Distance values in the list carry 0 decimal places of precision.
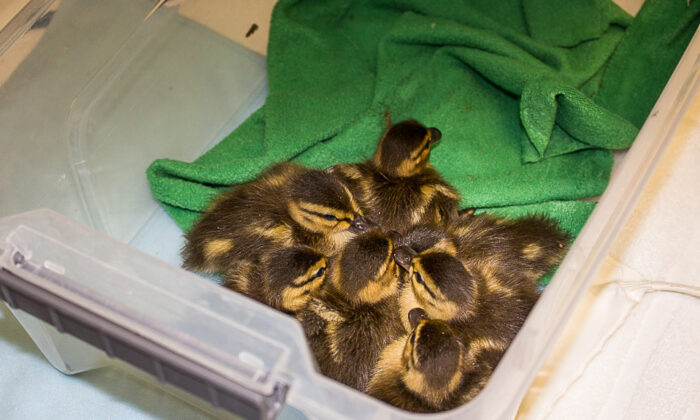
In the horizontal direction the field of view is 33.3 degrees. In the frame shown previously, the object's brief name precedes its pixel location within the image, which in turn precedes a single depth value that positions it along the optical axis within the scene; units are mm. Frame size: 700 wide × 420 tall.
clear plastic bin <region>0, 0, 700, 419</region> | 512
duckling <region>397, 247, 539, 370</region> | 593
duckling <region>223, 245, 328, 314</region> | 604
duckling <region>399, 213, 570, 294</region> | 636
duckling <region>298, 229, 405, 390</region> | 606
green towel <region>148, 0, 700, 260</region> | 701
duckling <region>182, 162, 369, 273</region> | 634
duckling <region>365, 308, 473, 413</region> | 567
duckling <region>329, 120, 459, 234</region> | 665
